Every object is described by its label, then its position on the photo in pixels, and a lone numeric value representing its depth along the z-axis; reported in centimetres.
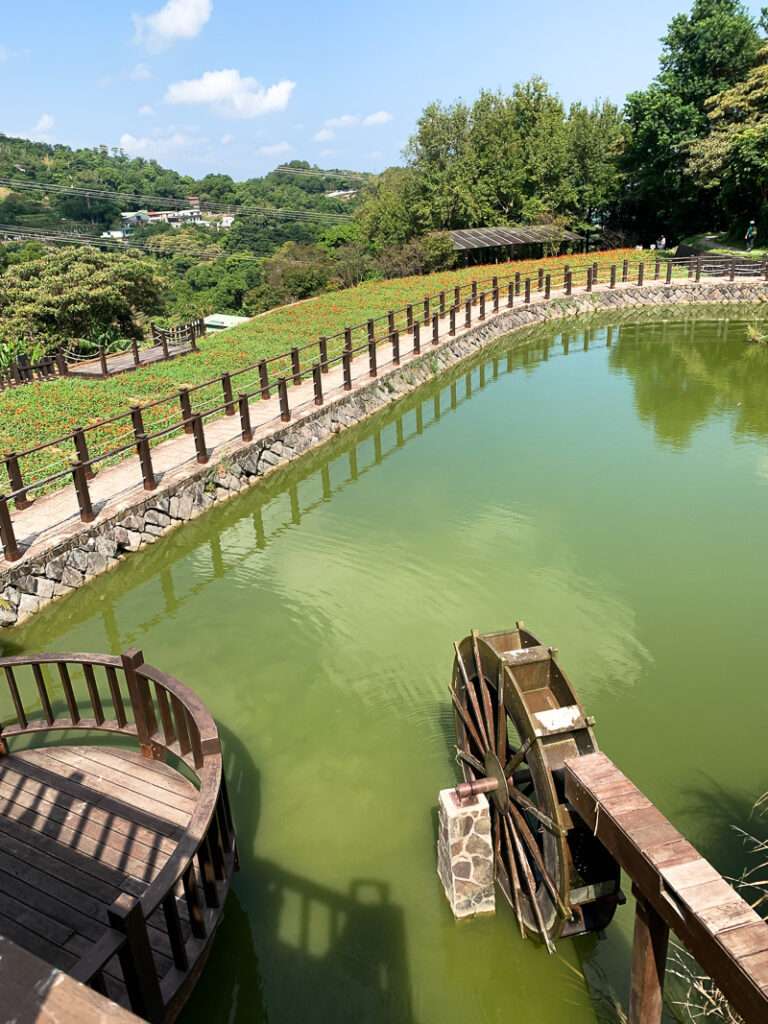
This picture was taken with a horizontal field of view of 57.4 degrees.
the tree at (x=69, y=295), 2466
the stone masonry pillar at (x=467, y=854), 422
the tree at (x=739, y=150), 3198
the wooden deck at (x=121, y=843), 321
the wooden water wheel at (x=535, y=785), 391
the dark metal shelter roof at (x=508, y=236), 3778
